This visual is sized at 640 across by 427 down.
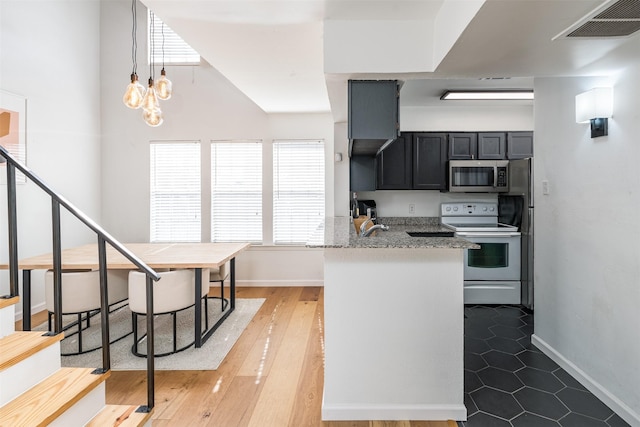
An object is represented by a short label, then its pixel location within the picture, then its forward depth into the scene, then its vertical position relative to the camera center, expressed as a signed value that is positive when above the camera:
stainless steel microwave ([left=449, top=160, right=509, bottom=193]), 4.32 +0.42
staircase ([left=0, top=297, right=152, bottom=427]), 1.46 -0.82
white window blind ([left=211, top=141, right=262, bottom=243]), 5.06 +0.28
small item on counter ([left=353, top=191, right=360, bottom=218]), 4.24 +0.04
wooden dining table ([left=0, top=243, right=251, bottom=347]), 2.85 -0.43
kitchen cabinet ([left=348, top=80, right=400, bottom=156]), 2.39 +0.69
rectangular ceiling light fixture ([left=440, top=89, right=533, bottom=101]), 3.93 +1.31
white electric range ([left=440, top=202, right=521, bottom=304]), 4.05 -0.66
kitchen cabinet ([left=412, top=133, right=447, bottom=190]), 4.46 +0.66
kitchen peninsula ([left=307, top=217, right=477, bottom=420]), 2.01 -0.71
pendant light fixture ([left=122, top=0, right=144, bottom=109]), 2.98 +0.99
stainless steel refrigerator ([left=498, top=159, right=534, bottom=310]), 3.92 -0.04
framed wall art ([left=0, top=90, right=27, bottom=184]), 3.55 +0.88
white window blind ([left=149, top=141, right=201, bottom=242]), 5.06 +0.27
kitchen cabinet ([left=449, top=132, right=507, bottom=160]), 4.42 +0.82
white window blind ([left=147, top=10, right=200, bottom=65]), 4.96 +2.32
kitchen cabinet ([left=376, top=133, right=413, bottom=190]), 4.46 +0.63
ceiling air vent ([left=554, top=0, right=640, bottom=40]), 1.41 +0.82
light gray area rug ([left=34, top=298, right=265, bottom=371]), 2.72 -1.17
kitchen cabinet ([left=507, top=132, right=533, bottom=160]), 4.40 +0.83
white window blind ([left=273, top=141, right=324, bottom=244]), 5.08 +0.31
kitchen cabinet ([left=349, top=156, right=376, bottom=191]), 4.30 +0.44
